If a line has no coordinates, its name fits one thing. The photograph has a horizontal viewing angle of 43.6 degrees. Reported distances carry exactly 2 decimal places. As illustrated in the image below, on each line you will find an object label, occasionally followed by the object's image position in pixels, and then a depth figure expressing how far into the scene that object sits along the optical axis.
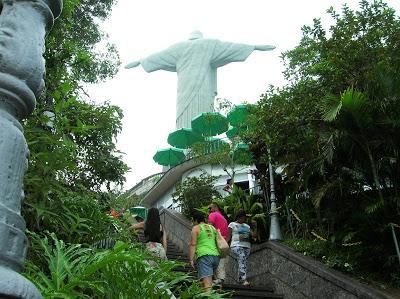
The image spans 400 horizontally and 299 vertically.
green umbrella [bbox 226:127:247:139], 12.45
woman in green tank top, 6.30
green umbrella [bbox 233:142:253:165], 10.90
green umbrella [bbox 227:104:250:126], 14.35
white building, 19.14
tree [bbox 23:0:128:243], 3.87
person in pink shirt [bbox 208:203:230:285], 8.01
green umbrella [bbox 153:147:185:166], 24.70
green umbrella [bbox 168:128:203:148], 23.71
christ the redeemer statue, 28.03
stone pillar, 1.39
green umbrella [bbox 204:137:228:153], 14.52
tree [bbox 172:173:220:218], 12.63
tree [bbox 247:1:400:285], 7.00
